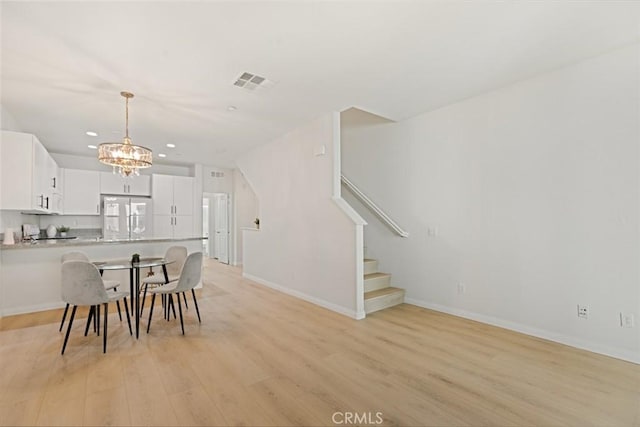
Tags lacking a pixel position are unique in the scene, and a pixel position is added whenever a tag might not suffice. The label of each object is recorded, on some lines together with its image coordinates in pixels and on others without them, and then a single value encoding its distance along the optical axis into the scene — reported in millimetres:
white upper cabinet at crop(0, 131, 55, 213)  3795
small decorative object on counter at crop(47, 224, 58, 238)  5955
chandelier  3627
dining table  3234
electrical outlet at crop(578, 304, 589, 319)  2879
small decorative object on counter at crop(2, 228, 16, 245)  3940
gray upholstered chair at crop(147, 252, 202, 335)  3342
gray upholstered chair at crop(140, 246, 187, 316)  4416
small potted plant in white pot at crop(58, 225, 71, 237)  6219
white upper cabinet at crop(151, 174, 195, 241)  7102
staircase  4090
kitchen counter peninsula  3941
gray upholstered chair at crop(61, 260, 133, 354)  2816
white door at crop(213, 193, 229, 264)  8859
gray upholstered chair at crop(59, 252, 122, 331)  3646
